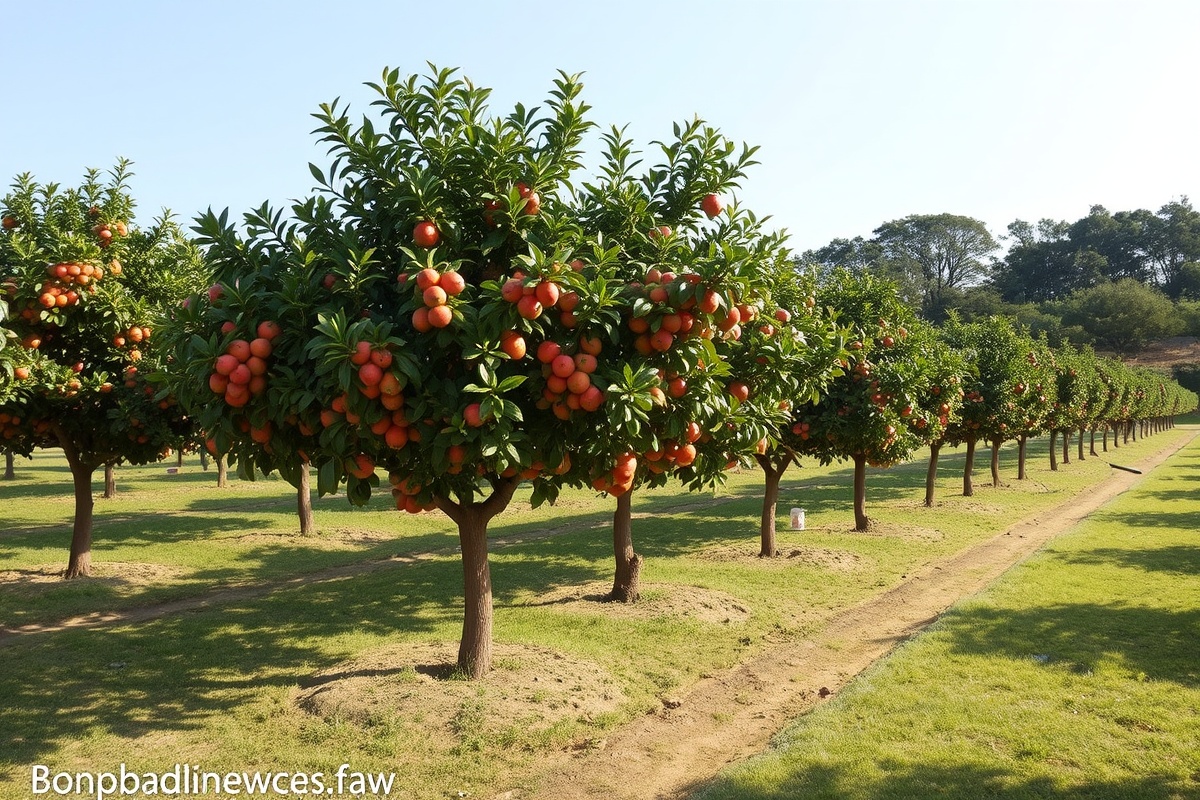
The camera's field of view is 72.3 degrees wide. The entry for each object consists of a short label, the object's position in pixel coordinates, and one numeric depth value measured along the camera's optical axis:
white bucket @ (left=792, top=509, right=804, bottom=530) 19.14
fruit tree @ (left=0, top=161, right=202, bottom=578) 11.90
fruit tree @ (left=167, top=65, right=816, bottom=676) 6.11
